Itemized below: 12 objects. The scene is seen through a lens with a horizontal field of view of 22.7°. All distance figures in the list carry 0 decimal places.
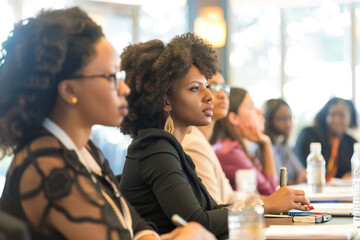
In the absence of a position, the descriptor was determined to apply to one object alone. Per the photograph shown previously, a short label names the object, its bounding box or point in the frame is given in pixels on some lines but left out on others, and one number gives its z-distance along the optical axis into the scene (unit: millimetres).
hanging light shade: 10687
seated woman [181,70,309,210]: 3250
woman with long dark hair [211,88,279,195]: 5816
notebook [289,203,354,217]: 3523
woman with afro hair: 2954
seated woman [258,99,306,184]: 7828
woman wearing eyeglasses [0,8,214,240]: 2033
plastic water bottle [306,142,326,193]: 5183
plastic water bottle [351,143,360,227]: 3373
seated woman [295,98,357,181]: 8052
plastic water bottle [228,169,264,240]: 2169
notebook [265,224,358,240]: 2423
